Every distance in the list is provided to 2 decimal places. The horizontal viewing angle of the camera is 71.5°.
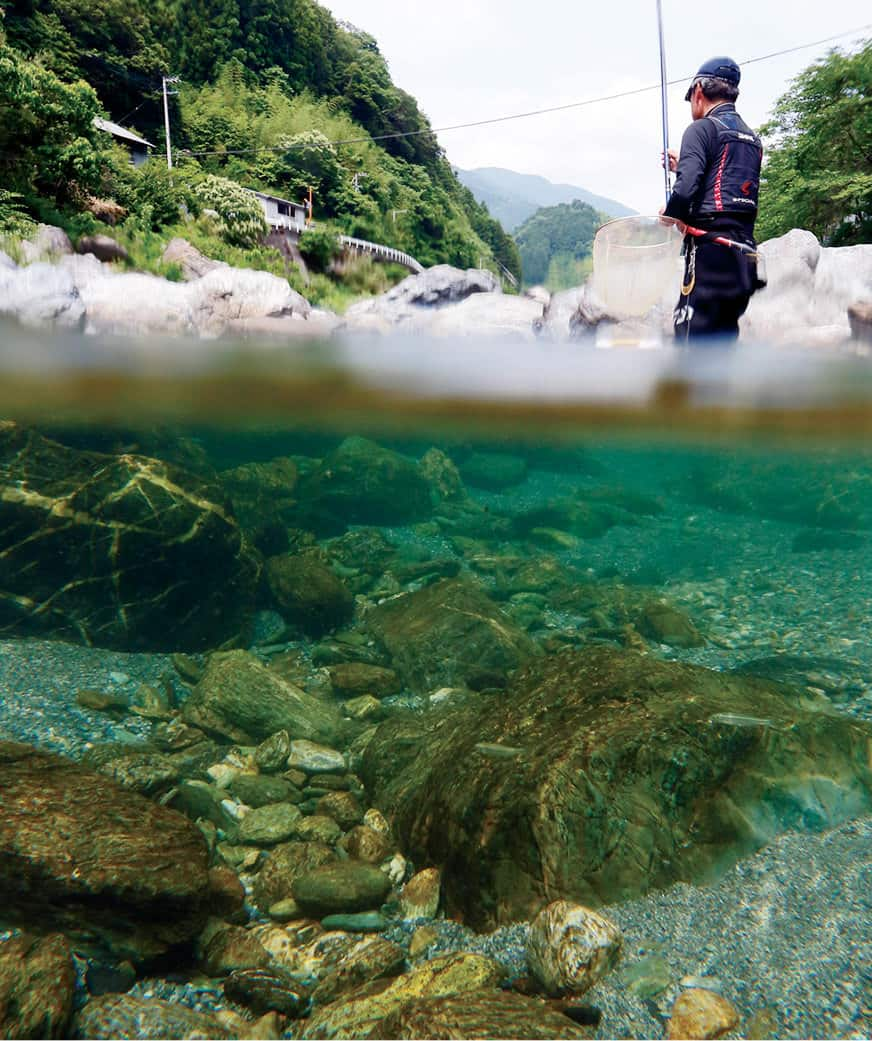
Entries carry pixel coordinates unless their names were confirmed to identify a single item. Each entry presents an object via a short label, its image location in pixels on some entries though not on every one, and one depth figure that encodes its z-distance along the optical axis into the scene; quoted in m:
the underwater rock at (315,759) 4.55
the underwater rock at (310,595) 6.72
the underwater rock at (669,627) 6.67
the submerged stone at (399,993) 2.46
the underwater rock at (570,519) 9.77
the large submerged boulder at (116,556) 6.11
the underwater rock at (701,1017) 2.44
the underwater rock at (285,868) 3.37
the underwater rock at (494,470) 10.41
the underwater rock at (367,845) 3.71
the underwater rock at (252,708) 4.96
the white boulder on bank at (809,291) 8.69
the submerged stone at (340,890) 3.25
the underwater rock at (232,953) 2.94
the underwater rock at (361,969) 2.79
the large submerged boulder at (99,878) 2.94
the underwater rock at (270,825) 3.81
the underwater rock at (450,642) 5.88
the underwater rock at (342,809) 4.02
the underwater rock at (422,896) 3.28
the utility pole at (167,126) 34.63
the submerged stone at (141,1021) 2.48
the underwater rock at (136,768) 4.07
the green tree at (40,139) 20.75
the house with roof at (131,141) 34.06
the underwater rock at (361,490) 9.00
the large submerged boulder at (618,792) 3.10
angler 4.41
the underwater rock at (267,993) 2.72
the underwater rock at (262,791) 4.20
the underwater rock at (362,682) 5.73
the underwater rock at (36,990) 2.43
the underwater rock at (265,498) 8.09
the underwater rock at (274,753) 4.58
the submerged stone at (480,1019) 2.26
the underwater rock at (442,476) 10.05
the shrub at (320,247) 23.77
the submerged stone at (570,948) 2.66
